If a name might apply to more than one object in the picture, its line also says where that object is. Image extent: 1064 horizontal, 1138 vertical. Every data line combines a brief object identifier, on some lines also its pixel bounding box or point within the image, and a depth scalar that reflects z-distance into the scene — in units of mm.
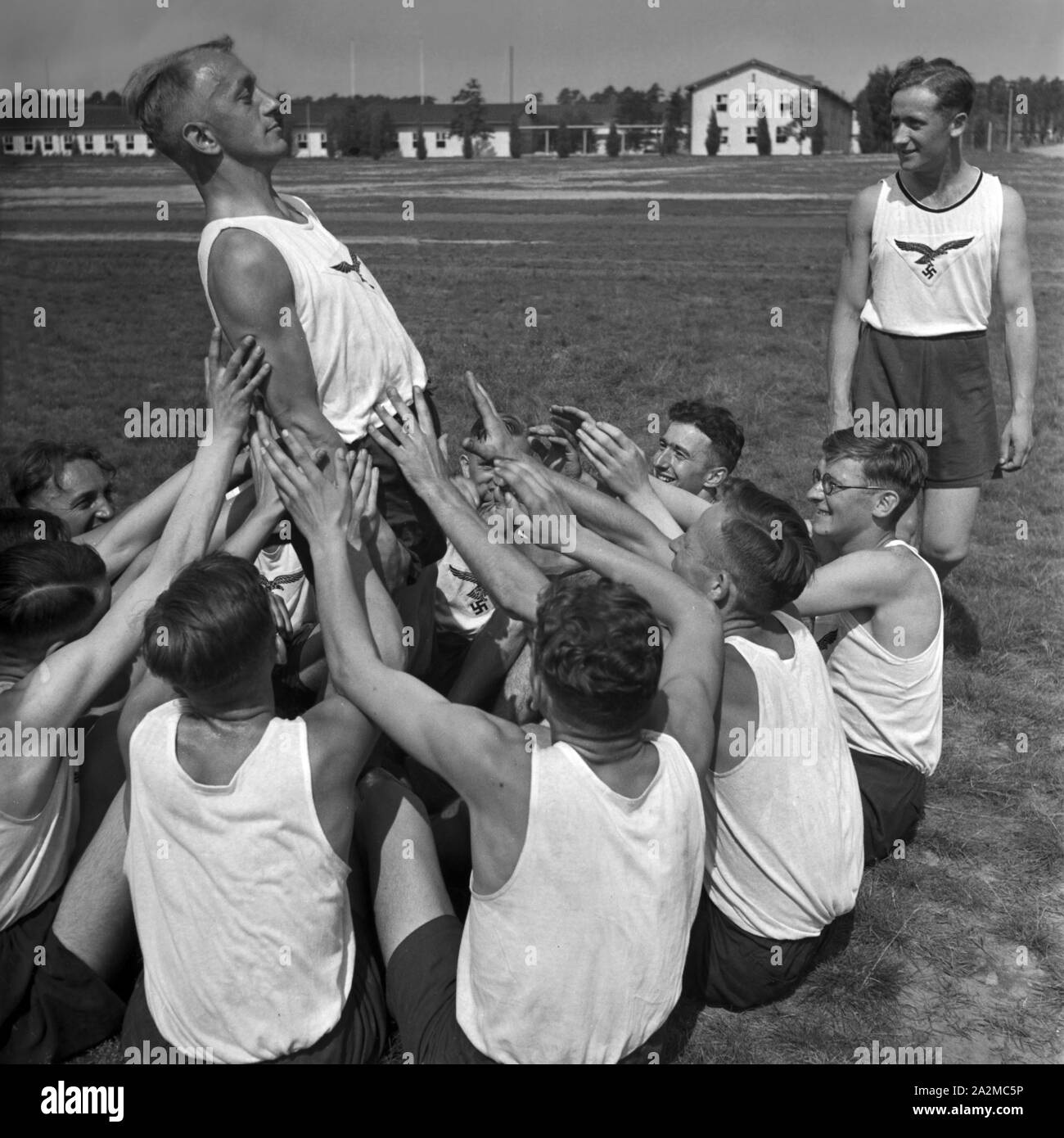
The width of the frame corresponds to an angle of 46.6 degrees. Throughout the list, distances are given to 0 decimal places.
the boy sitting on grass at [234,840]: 2658
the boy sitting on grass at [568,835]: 2562
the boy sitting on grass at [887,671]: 3977
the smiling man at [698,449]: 4977
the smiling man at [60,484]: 4516
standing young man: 5090
